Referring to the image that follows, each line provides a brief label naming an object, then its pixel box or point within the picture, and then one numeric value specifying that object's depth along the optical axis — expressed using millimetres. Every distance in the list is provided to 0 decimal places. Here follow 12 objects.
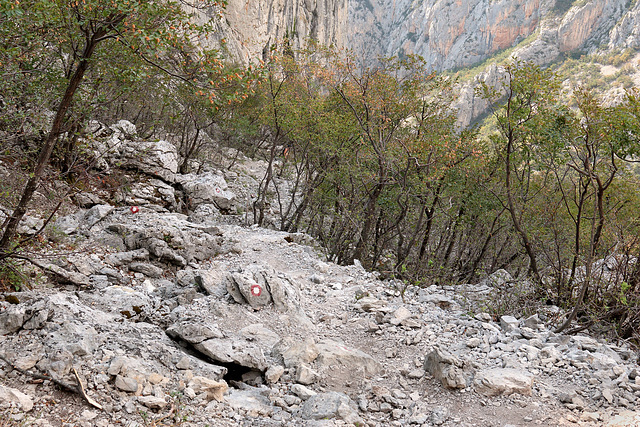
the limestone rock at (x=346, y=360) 5281
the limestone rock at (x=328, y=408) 4254
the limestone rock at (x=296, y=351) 5189
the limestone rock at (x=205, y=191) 15608
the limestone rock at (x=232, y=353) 5004
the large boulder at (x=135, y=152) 13609
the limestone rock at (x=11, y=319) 4219
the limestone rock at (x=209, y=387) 4312
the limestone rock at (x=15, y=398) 3387
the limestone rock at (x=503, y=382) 4828
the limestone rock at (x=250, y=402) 4270
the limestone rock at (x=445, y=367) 4977
